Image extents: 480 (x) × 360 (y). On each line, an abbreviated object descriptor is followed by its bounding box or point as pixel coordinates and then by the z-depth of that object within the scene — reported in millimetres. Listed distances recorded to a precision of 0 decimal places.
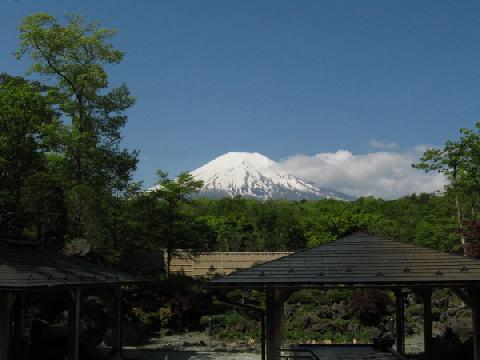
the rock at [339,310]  27033
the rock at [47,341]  16688
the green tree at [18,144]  25250
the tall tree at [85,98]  28750
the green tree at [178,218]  31516
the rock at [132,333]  23500
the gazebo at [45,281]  12672
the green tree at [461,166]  30422
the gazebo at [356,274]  12859
